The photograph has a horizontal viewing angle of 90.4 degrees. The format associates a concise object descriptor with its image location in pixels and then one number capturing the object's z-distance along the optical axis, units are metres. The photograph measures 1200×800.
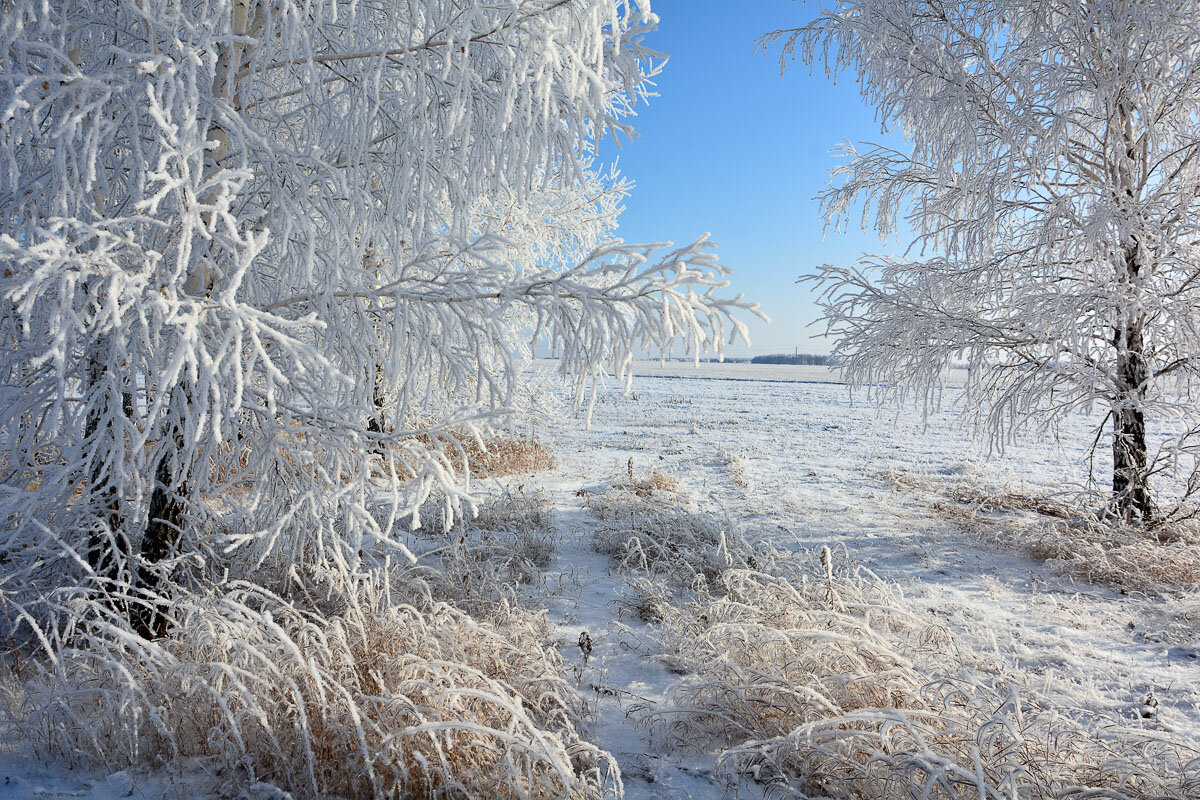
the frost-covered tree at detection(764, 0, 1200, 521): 5.45
